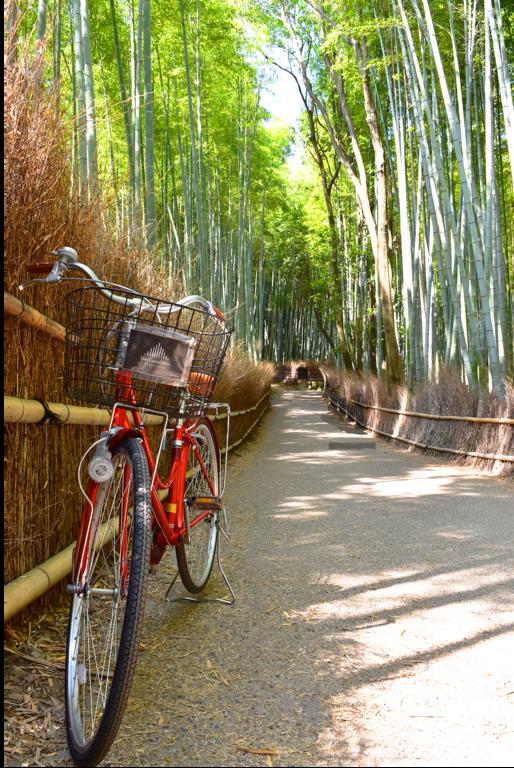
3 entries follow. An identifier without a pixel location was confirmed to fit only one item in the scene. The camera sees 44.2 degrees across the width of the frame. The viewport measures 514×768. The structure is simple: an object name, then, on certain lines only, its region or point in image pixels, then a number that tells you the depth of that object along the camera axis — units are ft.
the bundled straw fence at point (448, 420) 19.77
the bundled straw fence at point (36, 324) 5.72
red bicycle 4.60
